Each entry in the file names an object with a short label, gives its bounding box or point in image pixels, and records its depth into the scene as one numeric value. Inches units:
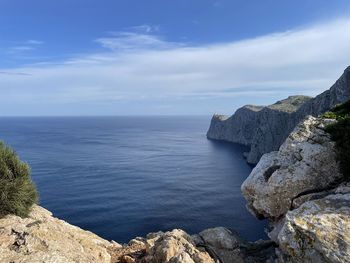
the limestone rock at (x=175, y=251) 573.0
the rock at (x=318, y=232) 480.4
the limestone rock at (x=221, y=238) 726.5
